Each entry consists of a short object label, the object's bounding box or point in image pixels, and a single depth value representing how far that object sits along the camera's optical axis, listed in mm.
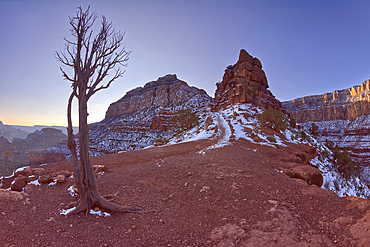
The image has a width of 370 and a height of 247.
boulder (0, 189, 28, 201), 4750
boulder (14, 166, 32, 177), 6780
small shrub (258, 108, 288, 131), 30000
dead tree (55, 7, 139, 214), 4847
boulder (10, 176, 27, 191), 5796
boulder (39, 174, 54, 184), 6384
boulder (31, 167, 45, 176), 7230
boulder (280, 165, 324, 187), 7488
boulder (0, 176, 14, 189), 6177
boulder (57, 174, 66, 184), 6596
